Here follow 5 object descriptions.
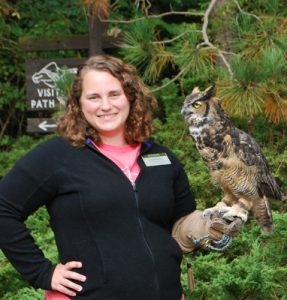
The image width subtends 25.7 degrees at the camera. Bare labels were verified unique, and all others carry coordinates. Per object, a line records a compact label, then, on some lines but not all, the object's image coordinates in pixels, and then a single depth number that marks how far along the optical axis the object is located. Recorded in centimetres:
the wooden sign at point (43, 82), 538
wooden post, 525
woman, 188
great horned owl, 189
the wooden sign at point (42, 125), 536
